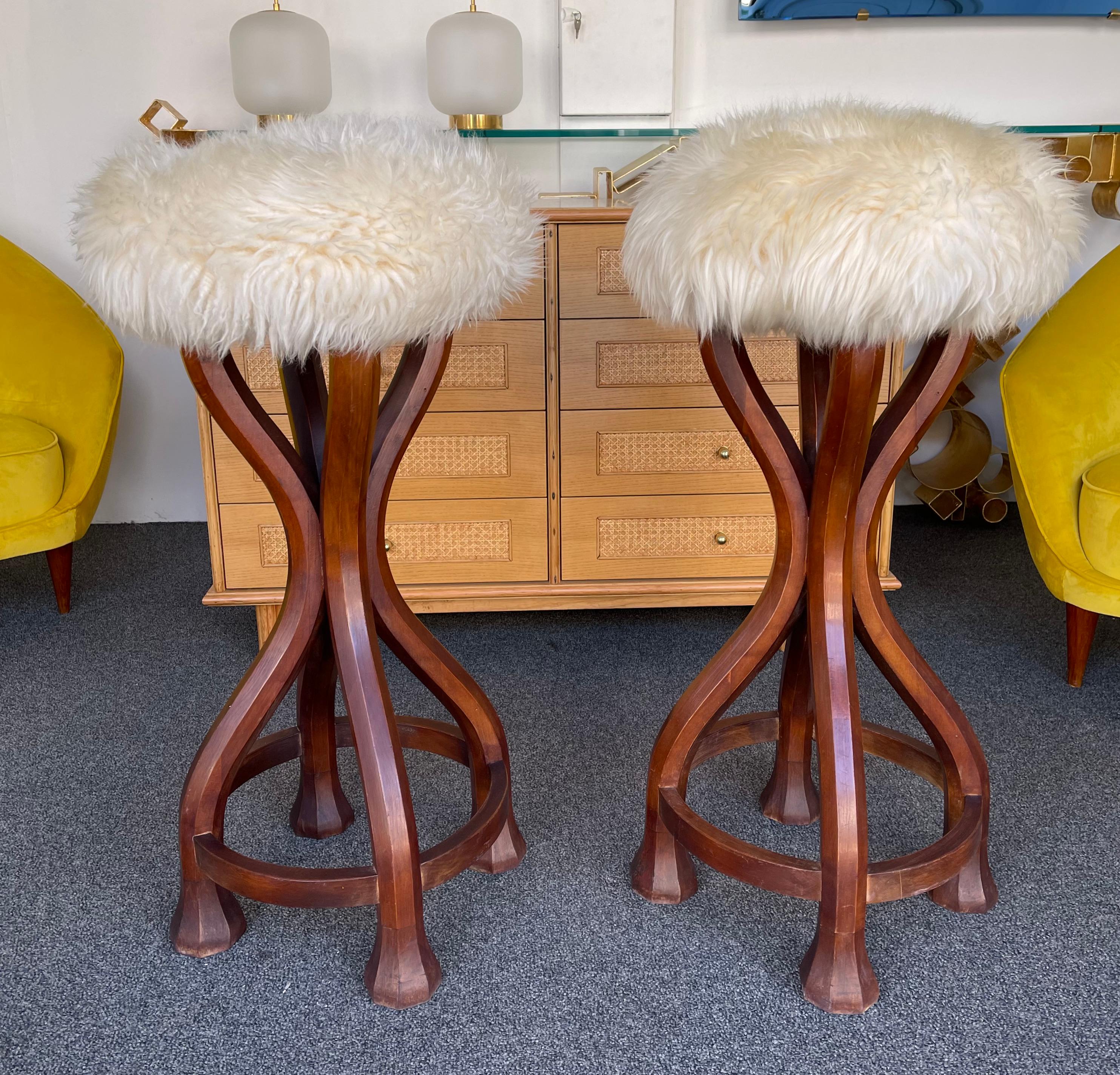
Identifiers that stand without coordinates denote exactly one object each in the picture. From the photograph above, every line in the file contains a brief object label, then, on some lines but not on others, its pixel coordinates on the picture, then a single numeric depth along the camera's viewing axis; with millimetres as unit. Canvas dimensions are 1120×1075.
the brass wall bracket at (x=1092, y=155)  1994
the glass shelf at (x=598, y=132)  1801
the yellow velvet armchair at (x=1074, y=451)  1648
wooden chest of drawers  1792
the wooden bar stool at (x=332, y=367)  885
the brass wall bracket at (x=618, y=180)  1889
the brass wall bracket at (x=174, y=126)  2014
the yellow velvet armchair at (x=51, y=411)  1918
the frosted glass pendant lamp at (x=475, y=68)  2234
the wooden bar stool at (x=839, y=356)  891
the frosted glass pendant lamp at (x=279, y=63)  2229
